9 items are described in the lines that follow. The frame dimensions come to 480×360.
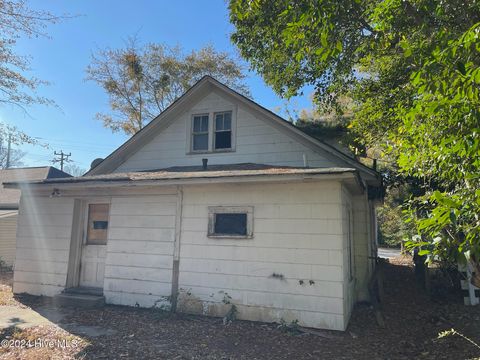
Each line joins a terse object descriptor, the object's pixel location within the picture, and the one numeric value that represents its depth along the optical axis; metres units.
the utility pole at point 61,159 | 43.31
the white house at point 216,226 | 6.58
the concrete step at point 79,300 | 7.54
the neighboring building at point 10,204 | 15.32
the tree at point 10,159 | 46.45
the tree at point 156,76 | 22.75
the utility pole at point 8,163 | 44.03
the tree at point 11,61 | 7.08
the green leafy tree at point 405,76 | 2.71
